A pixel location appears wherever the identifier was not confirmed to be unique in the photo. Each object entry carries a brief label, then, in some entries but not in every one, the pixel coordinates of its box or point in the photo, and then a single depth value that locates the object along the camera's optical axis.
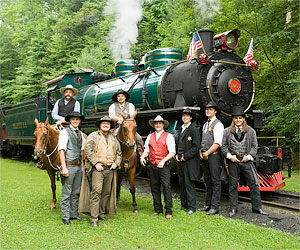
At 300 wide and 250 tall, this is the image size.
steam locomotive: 7.17
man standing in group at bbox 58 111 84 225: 5.35
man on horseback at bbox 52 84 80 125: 6.64
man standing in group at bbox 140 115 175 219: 5.71
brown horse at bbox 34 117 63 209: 5.62
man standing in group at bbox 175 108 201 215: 5.96
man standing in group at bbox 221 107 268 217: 5.88
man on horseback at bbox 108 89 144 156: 6.19
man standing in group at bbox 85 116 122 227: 5.23
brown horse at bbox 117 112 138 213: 5.46
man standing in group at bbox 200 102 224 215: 5.91
